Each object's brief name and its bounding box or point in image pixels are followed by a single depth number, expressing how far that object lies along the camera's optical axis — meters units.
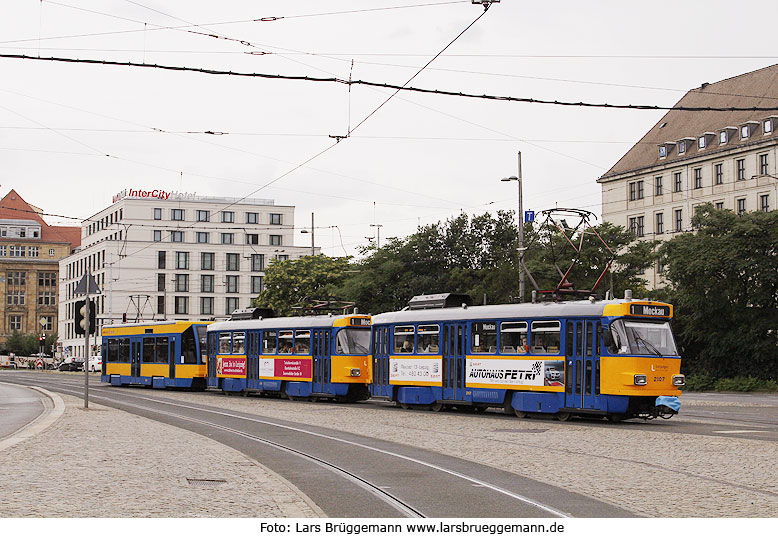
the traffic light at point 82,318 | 25.58
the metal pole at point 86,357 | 25.60
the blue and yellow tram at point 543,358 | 23.38
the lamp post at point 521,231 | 41.40
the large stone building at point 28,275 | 152.75
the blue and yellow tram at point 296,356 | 33.59
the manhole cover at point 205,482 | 12.14
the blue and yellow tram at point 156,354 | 45.00
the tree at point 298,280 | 79.25
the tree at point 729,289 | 47.00
